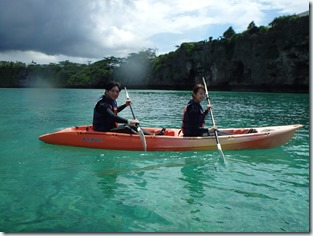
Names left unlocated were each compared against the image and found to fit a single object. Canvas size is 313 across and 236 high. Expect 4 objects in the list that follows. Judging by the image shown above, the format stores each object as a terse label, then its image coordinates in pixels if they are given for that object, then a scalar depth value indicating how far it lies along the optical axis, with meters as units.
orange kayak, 7.99
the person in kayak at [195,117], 7.60
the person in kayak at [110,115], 7.95
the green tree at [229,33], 65.62
